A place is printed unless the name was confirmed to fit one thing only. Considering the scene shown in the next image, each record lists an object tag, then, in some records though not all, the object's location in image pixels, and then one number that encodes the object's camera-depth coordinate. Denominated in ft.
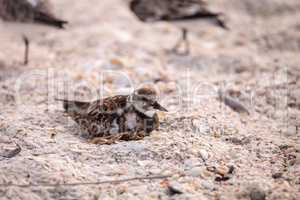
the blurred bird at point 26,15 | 31.76
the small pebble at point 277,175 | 20.16
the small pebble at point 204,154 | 21.43
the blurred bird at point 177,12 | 36.19
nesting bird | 22.54
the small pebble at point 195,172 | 20.25
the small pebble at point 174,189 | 18.98
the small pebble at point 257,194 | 18.62
